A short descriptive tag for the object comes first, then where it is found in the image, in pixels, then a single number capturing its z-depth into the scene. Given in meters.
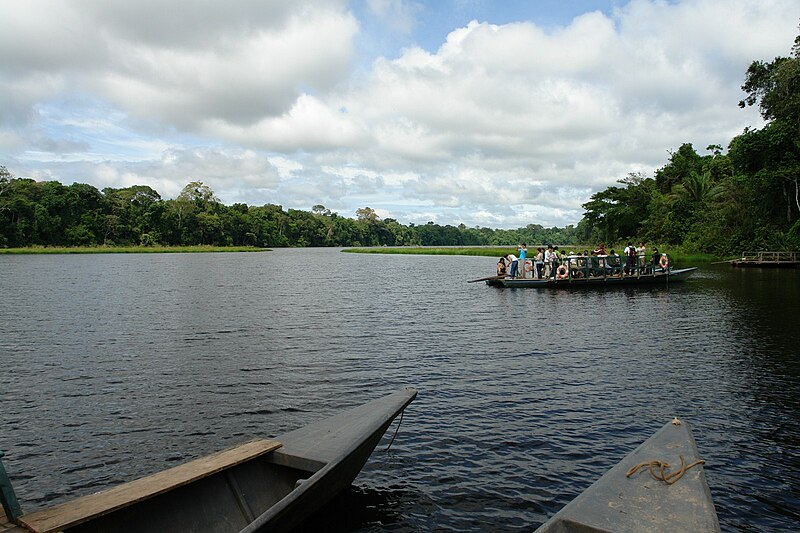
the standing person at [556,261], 36.03
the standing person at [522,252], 37.12
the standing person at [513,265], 37.13
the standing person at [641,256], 36.06
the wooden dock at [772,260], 46.81
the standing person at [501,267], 38.00
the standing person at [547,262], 35.84
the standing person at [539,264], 36.38
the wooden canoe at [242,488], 5.22
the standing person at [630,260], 36.30
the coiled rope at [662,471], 5.94
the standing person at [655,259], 36.62
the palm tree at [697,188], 66.94
